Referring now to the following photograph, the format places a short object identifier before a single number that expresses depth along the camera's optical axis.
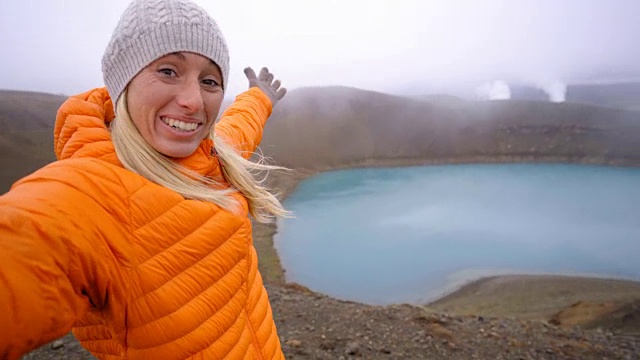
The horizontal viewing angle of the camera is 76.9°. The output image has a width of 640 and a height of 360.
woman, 0.93
